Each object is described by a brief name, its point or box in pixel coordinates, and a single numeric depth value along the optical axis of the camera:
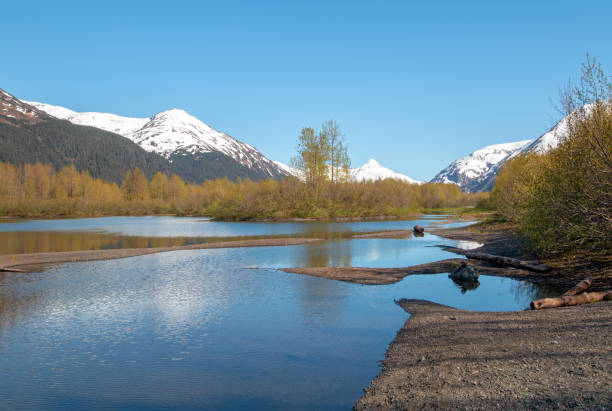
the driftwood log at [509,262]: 20.10
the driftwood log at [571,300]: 12.80
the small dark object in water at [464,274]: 19.62
